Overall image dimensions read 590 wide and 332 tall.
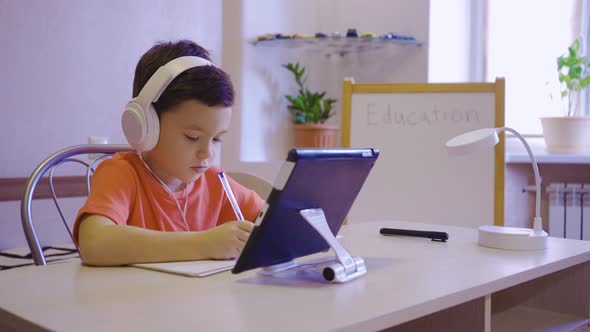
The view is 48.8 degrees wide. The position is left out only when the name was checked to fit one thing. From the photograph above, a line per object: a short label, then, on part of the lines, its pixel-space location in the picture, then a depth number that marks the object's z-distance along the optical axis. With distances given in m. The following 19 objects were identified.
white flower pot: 2.80
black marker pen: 1.29
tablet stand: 0.89
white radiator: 2.82
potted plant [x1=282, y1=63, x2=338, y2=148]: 3.12
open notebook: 0.92
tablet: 0.84
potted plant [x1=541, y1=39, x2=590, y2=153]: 2.80
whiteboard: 2.31
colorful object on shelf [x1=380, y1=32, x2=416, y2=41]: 2.95
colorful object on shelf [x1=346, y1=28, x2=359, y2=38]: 2.95
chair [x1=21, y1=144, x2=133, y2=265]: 1.38
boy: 1.02
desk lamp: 1.16
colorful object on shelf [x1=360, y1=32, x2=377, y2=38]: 2.95
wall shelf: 2.97
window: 3.04
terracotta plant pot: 3.12
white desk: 0.70
